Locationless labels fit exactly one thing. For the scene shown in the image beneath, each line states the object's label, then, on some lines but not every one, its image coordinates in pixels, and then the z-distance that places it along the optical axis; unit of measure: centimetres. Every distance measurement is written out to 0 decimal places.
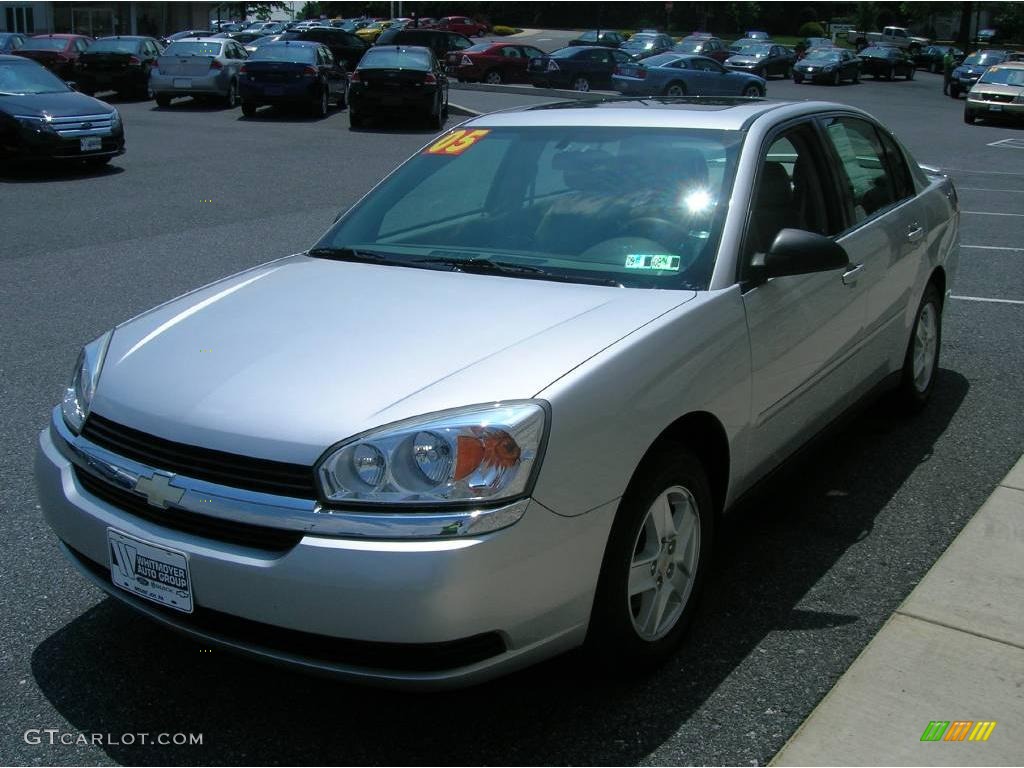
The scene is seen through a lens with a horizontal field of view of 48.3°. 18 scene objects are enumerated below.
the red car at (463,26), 6632
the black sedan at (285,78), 2292
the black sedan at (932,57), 5719
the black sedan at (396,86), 2145
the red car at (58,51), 2923
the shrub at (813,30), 7900
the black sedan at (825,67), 4247
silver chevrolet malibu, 276
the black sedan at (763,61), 4253
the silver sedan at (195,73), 2481
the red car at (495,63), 3556
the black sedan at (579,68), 3400
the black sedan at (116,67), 2670
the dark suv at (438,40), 3897
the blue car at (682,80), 3162
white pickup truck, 6059
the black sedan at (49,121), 1464
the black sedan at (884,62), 4753
